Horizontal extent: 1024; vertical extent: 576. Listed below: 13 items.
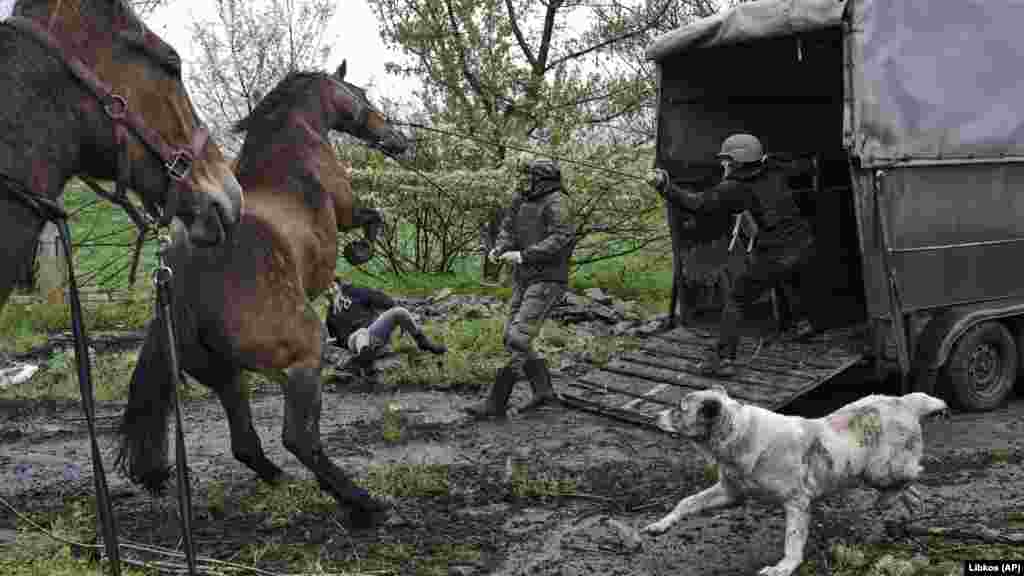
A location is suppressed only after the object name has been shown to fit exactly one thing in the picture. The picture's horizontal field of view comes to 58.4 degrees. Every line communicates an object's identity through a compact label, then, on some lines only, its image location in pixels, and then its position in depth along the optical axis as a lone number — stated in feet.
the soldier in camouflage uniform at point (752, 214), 22.85
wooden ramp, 21.25
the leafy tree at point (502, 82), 44.73
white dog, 13.56
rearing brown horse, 14.74
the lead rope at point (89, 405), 9.71
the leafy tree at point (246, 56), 56.29
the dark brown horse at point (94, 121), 8.72
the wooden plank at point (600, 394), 22.59
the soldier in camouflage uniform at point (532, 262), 23.94
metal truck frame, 20.22
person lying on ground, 27.25
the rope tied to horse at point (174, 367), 10.96
